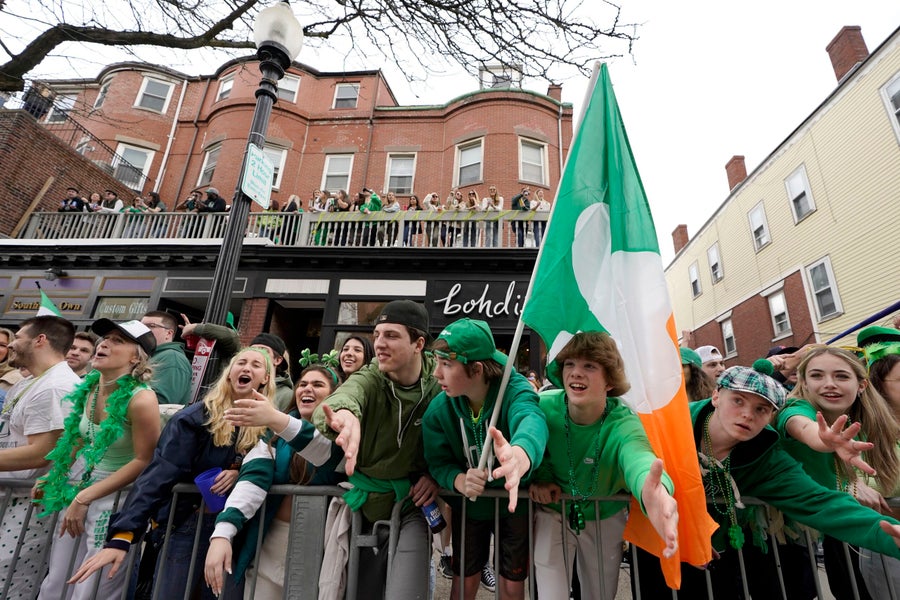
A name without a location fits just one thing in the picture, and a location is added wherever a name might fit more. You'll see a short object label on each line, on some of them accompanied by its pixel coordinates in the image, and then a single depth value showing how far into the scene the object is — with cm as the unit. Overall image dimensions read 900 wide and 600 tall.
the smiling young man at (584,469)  218
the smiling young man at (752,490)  198
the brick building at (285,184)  1059
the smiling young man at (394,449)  225
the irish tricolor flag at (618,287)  201
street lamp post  409
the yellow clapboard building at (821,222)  1159
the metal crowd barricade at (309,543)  224
